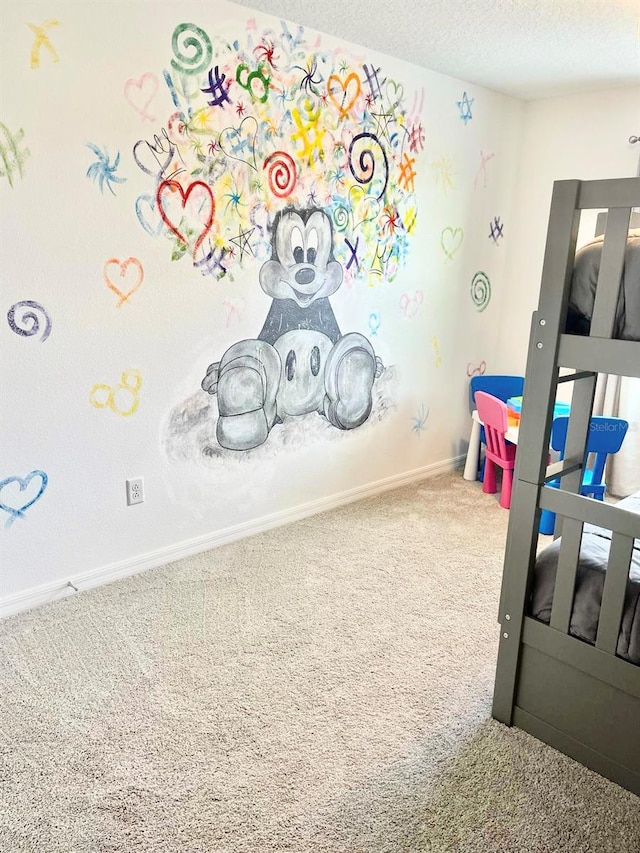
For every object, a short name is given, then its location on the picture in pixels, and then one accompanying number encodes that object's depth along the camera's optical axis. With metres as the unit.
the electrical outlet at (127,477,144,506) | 2.68
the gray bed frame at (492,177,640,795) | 1.62
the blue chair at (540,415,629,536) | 3.02
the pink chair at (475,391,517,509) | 3.40
